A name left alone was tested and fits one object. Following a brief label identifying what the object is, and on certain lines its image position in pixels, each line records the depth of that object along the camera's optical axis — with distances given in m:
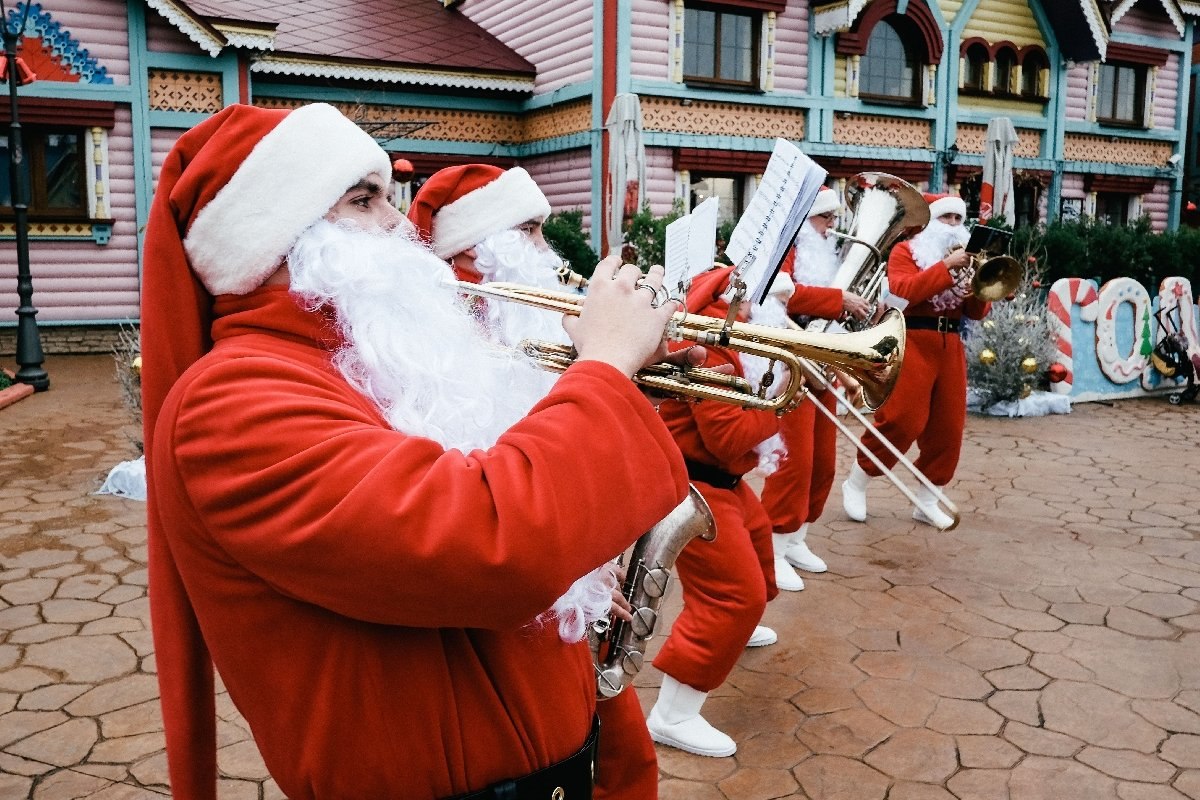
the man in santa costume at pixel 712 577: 3.47
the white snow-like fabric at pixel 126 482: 6.93
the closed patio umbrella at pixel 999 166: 13.33
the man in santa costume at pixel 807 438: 4.93
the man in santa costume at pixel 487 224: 3.62
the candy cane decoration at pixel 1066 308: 10.91
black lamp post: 11.15
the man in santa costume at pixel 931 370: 5.99
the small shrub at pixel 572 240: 14.24
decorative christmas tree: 10.20
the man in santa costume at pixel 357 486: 1.34
